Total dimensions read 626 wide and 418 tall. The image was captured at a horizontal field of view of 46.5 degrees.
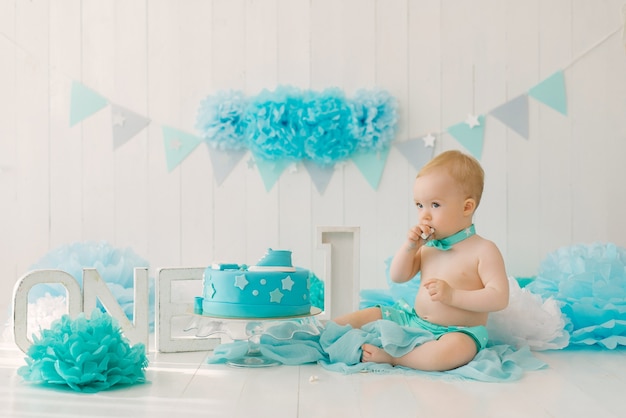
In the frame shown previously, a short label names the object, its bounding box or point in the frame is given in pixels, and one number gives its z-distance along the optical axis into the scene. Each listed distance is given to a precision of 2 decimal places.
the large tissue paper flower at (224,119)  2.97
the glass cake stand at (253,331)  1.94
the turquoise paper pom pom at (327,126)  2.92
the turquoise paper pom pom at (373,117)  2.96
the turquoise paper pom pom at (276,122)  2.93
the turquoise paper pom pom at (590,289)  2.31
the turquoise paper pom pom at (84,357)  1.64
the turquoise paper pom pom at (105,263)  2.60
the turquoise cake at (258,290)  1.92
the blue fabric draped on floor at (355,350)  1.85
